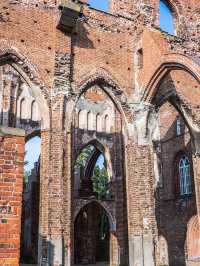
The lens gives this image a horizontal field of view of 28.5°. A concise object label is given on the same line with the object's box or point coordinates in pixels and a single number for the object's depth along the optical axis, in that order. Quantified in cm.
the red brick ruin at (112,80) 1012
